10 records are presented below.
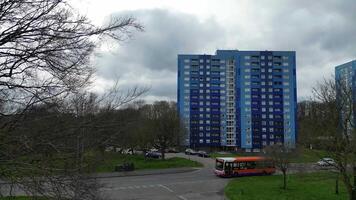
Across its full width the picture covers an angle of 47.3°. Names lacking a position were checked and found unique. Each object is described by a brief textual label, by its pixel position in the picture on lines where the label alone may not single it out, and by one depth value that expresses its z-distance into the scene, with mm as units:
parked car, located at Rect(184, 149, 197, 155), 85812
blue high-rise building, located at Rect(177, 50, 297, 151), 103938
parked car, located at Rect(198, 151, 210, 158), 79088
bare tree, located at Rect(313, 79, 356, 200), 22188
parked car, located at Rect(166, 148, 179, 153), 95162
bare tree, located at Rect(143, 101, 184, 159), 60166
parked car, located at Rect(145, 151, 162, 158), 68750
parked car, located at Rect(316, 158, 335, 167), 23375
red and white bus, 44969
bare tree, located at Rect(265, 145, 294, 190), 35688
